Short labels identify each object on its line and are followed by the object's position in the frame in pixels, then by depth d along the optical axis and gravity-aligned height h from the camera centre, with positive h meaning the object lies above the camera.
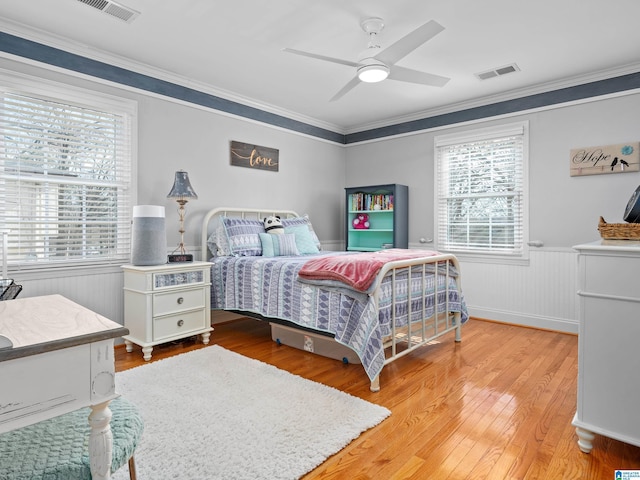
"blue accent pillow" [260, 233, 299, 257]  3.92 -0.04
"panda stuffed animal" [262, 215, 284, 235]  4.12 +0.17
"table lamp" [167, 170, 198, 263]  3.47 +0.45
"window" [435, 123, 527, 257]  4.17 +0.60
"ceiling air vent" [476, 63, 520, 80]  3.54 +1.64
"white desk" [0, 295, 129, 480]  0.79 -0.29
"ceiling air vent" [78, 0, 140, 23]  2.52 +1.60
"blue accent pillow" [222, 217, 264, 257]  3.80 +0.05
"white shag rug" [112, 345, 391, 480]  1.67 -0.97
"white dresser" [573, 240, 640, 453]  1.68 -0.46
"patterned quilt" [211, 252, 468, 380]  2.49 -0.46
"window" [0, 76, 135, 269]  2.86 +0.54
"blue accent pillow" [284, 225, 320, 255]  4.23 +0.03
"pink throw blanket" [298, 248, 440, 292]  2.50 -0.18
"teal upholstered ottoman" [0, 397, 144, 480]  0.93 -0.55
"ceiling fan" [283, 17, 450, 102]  2.41 +1.27
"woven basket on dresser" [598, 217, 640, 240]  1.88 +0.06
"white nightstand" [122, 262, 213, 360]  3.08 -0.52
